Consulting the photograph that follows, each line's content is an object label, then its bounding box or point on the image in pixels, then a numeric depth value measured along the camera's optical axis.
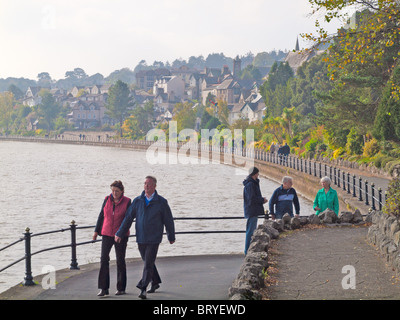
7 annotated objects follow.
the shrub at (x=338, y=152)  46.67
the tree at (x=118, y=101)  164.62
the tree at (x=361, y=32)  16.77
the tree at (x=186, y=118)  113.88
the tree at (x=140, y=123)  135.00
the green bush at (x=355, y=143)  44.25
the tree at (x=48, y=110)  188.25
